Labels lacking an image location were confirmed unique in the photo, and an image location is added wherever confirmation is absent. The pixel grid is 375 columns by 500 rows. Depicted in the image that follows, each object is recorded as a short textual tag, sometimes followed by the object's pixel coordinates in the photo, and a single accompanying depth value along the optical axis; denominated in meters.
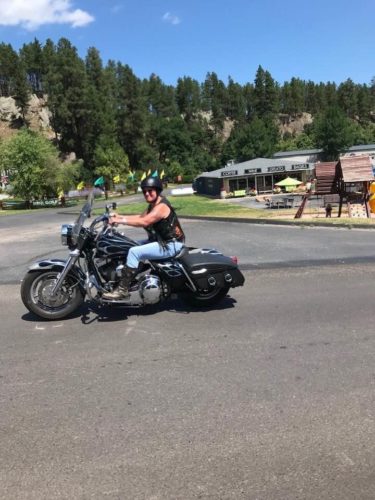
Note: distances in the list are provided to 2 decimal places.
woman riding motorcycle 5.93
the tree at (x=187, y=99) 149.12
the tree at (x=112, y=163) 81.36
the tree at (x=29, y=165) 49.22
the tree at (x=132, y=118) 103.06
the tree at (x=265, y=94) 146.25
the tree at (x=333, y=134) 95.69
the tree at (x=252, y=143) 100.25
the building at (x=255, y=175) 56.25
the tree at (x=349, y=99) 158.12
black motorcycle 5.98
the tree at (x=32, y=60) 132.75
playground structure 19.02
